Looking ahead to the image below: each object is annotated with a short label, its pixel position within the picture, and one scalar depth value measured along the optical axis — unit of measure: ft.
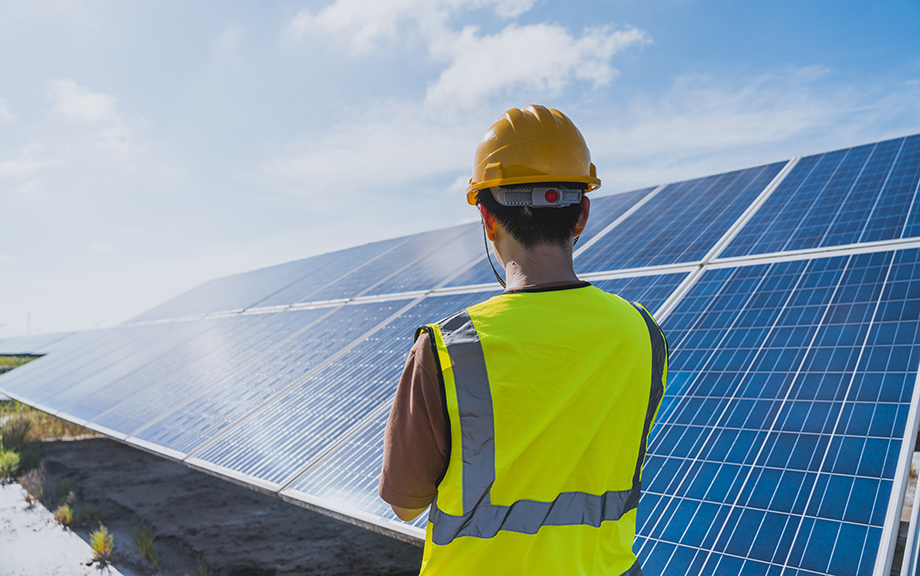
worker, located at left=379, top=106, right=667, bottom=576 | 5.04
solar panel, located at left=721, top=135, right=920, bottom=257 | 17.98
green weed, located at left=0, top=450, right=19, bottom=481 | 36.40
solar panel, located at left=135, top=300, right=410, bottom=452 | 21.52
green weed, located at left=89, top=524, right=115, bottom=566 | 23.97
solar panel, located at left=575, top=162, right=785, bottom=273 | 21.71
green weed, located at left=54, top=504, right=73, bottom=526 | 28.30
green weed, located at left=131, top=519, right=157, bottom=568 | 24.36
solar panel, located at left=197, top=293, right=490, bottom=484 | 16.76
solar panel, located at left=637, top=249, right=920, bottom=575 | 9.04
